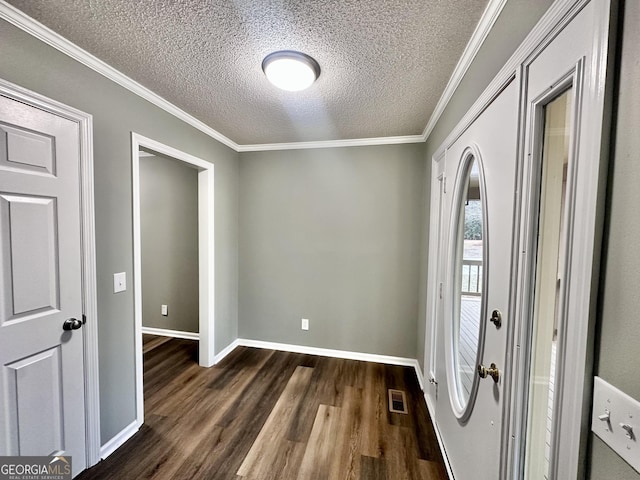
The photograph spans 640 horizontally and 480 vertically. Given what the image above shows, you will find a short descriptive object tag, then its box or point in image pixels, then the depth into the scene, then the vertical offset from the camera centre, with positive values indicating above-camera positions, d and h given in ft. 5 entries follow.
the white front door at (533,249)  1.96 -0.17
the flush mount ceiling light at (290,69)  4.56 +2.96
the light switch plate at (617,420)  1.58 -1.22
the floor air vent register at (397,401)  6.88 -4.77
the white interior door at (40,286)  3.89 -1.05
